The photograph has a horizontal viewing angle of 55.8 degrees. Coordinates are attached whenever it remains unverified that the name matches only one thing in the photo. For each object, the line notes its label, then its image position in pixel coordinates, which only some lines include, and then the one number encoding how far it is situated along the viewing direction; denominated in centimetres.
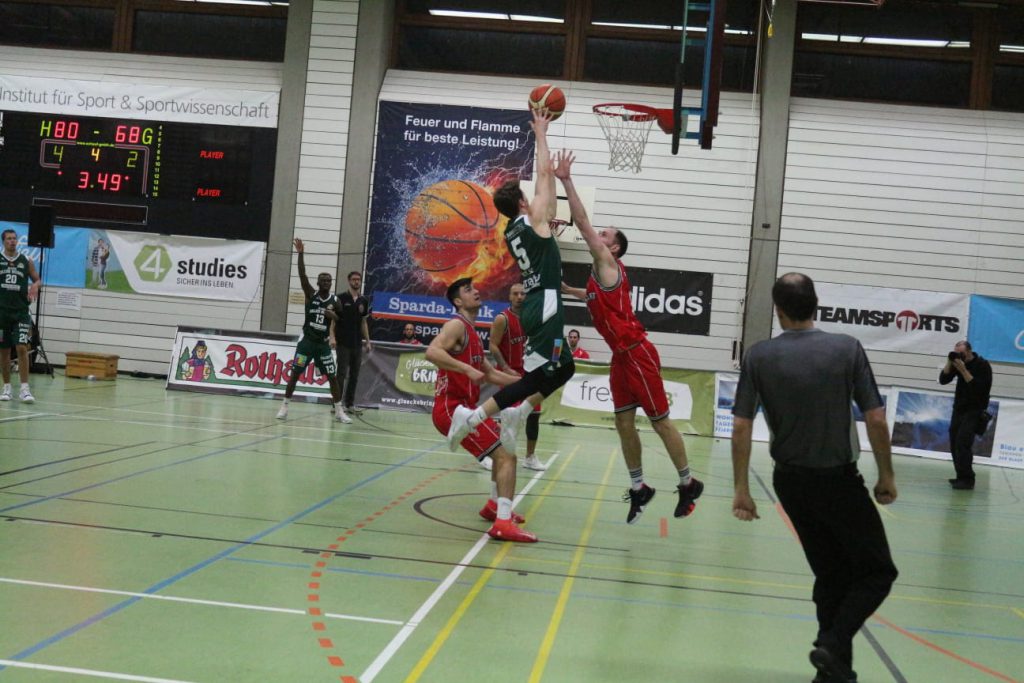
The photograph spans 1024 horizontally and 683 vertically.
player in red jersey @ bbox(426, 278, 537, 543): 652
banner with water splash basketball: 1912
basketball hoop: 1711
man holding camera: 1231
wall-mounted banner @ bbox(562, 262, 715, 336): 1891
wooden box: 1839
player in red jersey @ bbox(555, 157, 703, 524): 698
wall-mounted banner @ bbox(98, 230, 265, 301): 1962
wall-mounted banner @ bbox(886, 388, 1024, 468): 1559
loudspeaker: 1762
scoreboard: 1938
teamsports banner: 1838
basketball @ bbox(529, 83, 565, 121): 715
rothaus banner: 1745
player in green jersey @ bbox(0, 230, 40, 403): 1243
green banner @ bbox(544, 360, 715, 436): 1655
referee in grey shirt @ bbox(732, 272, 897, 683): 389
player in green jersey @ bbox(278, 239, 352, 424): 1400
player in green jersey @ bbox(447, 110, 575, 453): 647
